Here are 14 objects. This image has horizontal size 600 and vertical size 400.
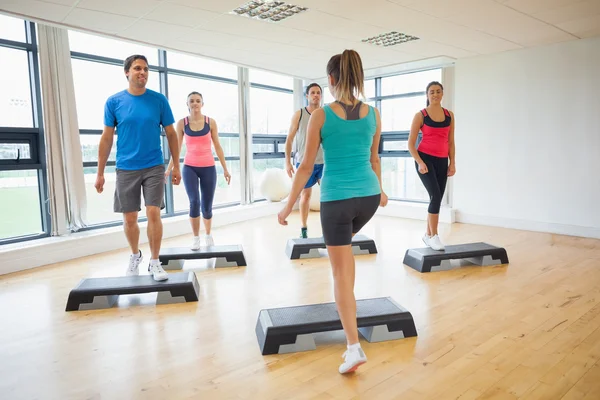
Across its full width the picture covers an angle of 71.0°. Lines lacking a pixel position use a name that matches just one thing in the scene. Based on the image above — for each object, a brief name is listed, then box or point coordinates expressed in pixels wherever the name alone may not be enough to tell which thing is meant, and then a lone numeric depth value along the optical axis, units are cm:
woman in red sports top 375
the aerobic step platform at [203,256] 391
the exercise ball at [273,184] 714
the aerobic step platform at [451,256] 372
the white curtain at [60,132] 446
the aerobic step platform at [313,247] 429
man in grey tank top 420
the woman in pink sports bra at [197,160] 407
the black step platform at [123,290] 295
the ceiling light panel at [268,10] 388
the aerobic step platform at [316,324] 226
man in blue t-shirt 303
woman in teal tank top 184
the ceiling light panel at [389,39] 490
